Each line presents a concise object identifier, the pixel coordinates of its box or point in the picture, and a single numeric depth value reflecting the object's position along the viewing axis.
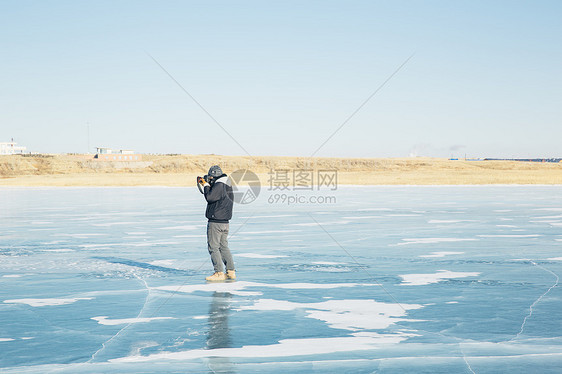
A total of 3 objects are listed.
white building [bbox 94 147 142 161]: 134.50
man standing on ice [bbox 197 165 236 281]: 9.48
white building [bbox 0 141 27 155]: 181.25
